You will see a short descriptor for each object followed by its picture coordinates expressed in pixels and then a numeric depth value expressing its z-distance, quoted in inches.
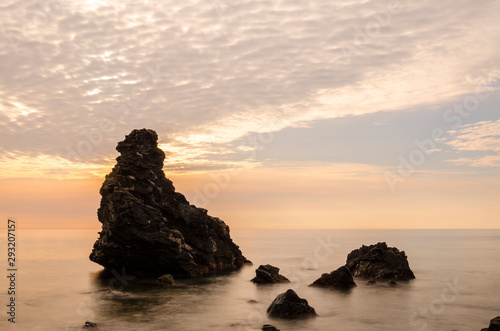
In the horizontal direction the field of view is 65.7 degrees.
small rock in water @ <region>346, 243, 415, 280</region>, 2052.2
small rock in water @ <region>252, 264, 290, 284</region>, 2011.6
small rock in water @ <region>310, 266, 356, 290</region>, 1811.0
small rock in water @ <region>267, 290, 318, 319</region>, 1229.7
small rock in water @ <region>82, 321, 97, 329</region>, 1148.5
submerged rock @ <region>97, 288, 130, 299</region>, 1573.6
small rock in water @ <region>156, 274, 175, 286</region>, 1847.9
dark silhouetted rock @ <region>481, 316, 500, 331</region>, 921.3
